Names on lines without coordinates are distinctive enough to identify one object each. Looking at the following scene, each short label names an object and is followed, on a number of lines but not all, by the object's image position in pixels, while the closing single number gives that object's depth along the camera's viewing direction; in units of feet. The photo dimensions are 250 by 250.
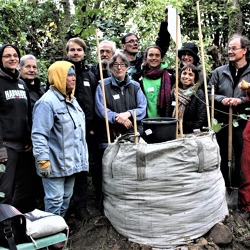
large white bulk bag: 10.11
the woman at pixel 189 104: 12.25
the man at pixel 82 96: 12.39
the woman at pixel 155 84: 12.89
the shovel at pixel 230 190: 12.64
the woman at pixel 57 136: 10.44
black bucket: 10.53
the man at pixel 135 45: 14.14
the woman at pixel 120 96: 12.16
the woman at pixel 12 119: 11.14
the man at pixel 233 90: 12.75
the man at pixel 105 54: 13.62
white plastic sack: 7.39
